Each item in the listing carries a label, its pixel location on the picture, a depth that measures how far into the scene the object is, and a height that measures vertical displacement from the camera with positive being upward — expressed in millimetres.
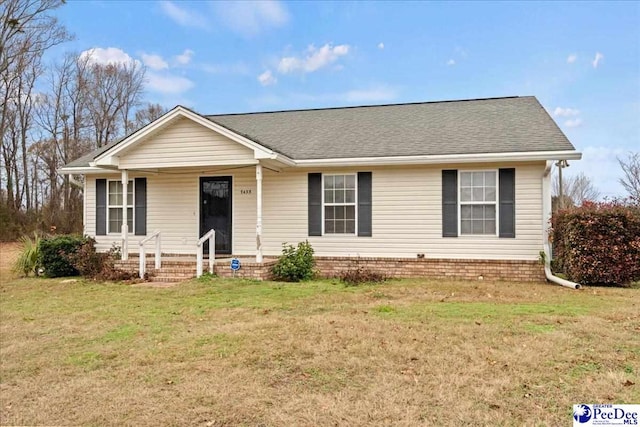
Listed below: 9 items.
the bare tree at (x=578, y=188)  28094 +1592
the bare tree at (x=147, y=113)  34375 +7757
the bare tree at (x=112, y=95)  32094 +8760
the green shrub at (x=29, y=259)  12547 -1175
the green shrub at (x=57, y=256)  12180 -1054
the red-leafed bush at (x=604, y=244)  9328 -634
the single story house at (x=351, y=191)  10648 +612
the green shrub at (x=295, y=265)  10766 -1191
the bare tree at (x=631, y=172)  21656 +1947
